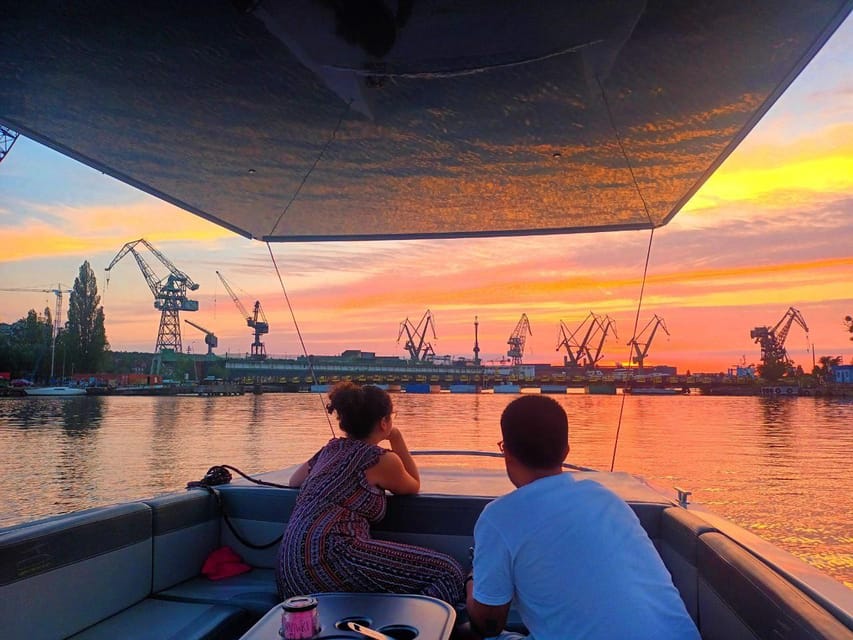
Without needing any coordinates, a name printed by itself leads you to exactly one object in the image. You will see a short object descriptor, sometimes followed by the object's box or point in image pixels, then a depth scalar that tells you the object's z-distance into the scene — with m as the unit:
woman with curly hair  1.99
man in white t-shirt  1.16
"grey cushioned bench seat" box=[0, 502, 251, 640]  1.79
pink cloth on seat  2.62
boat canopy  1.77
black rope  2.71
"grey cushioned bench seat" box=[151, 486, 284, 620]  2.37
